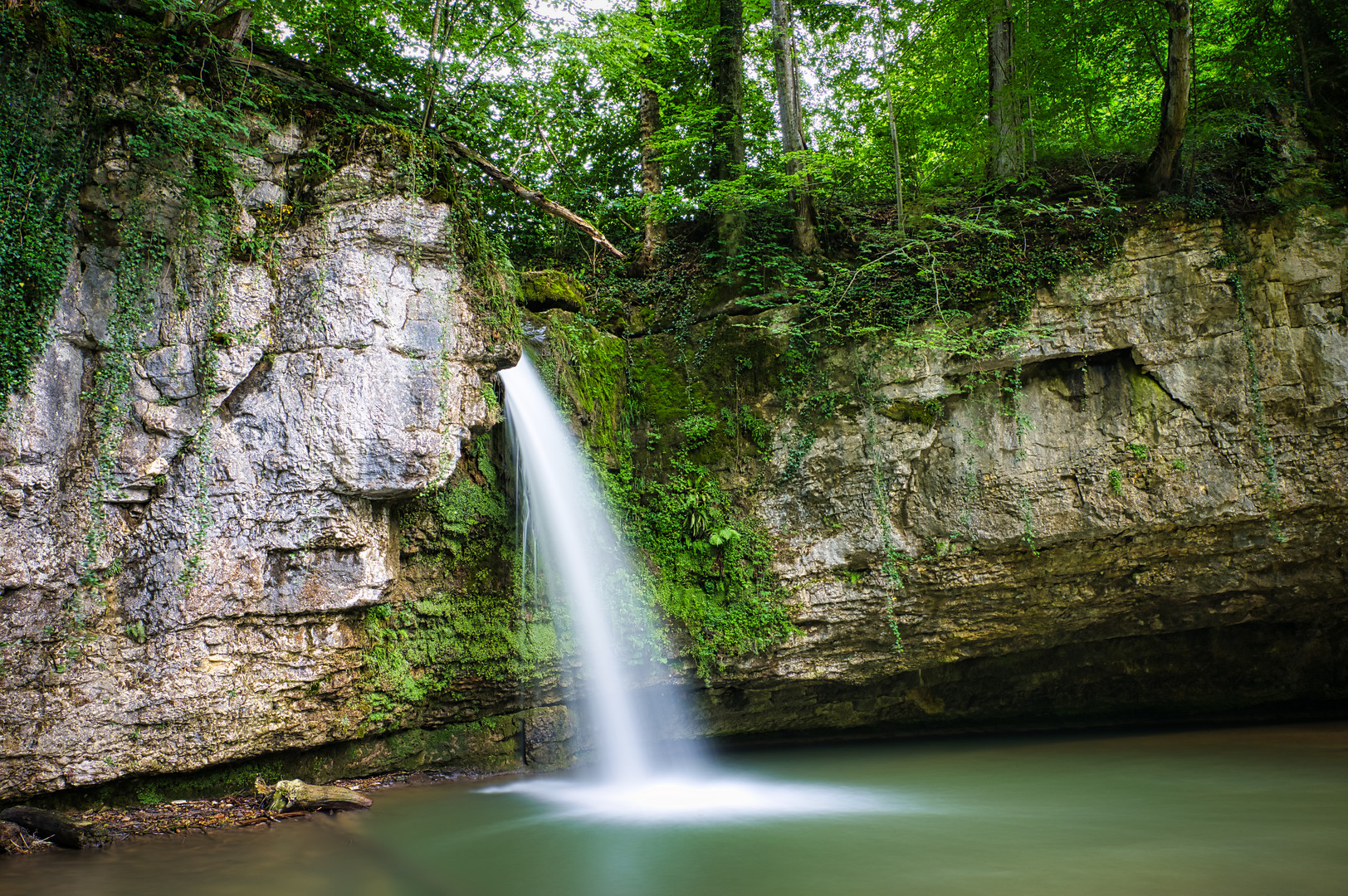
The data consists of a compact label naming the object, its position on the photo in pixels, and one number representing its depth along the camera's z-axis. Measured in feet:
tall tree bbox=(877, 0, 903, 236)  29.04
